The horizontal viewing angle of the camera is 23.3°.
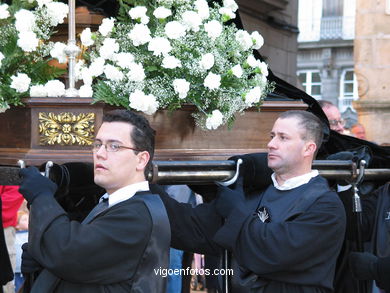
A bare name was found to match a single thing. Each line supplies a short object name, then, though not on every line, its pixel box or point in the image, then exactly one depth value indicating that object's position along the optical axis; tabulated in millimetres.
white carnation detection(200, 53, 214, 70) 4879
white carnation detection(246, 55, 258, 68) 5156
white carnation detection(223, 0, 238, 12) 5266
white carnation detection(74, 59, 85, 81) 5090
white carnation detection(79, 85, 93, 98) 4754
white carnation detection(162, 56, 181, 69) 4801
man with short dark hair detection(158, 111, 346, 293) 4395
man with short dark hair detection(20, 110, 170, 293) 3725
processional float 4316
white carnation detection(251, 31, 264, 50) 5238
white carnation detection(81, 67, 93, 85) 4887
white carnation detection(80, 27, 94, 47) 5059
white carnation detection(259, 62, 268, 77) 5210
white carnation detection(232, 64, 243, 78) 5000
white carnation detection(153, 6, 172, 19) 4922
